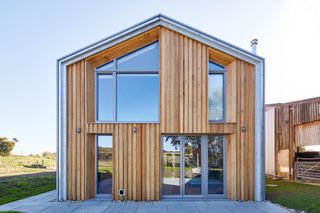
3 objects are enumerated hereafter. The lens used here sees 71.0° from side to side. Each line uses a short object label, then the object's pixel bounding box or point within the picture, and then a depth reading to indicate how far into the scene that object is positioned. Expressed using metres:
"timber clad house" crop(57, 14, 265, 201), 7.56
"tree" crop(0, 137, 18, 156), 24.79
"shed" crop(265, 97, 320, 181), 10.98
